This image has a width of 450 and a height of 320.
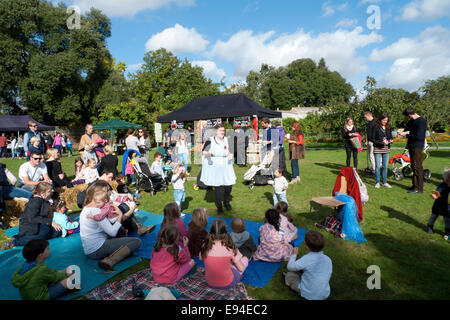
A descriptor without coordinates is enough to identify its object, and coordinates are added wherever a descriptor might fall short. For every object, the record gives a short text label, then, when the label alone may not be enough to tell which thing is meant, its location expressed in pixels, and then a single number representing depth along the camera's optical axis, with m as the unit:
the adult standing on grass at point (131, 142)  9.05
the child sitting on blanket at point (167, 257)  3.17
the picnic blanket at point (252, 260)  3.39
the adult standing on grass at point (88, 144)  8.55
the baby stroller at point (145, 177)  7.78
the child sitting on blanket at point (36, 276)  2.83
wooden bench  4.38
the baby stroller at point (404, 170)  8.34
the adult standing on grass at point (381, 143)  7.32
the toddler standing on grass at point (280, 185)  5.59
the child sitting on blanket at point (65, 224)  5.02
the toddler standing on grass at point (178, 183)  5.88
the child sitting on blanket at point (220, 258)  3.11
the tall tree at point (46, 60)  26.36
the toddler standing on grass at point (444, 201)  4.18
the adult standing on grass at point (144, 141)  11.20
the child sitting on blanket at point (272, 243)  3.77
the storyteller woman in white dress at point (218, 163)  5.74
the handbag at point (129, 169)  8.38
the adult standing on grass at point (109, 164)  7.69
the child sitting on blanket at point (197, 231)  3.89
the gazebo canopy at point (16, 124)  21.78
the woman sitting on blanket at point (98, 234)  3.82
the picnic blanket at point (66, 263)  3.30
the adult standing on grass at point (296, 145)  8.36
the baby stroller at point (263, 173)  8.31
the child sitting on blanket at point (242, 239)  3.79
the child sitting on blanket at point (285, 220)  3.98
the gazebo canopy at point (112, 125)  19.56
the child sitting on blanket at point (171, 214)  3.94
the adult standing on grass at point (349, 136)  8.71
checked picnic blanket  3.03
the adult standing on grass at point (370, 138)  7.81
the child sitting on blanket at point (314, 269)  2.84
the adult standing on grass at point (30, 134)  8.89
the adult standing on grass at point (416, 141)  6.51
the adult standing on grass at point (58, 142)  18.39
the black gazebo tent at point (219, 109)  14.19
